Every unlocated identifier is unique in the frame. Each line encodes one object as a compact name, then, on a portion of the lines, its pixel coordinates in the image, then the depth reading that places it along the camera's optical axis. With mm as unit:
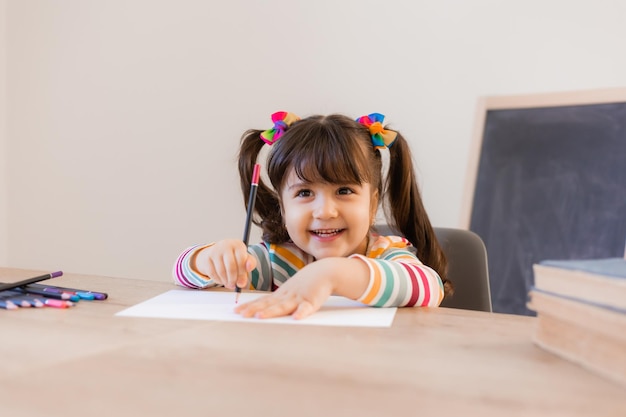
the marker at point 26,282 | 822
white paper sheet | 694
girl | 800
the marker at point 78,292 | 803
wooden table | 438
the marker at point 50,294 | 783
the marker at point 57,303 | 753
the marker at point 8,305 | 737
